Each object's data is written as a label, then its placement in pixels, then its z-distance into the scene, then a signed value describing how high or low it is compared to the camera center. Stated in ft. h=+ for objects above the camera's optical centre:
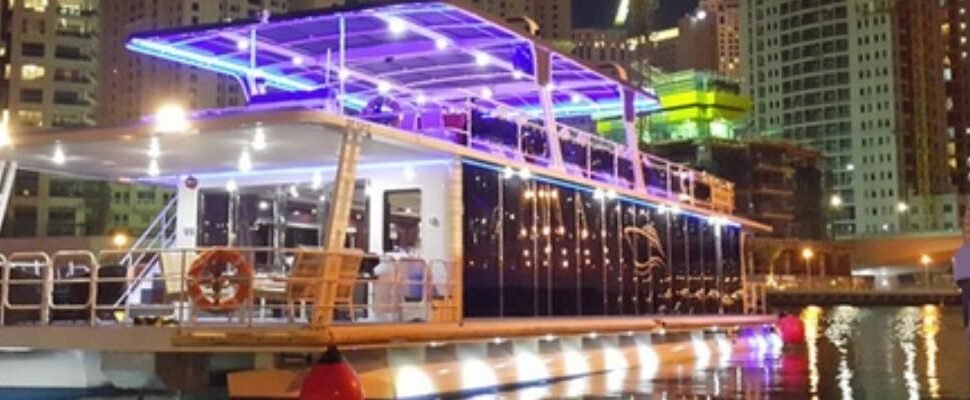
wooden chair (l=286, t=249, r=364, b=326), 40.40 +0.48
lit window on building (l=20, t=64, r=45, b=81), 318.24 +62.65
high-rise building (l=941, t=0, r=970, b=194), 601.21 +112.34
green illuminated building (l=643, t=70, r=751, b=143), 465.06 +72.77
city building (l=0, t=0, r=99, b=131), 316.60 +65.26
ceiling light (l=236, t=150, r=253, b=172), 50.75 +6.14
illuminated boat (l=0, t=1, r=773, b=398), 41.91 +3.75
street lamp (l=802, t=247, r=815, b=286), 392.94 +11.56
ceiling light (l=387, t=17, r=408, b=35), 51.16 +12.19
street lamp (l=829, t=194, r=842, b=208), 464.24 +36.24
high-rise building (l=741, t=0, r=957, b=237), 513.86 +87.97
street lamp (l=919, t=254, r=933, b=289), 344.73 +7.64
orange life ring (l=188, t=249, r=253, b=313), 40.22 +0.55
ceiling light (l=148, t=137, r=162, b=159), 46.85 +6.27
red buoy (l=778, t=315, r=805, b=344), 100.73 -3.58
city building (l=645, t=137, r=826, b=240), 419.54 +45.19
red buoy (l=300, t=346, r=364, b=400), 37.88 -2.86
